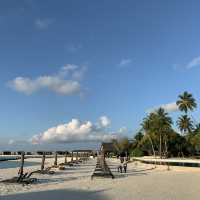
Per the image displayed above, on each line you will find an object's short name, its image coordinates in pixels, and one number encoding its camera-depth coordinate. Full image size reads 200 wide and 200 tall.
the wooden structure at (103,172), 17.53
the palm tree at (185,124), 57.96
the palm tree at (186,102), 56.84
